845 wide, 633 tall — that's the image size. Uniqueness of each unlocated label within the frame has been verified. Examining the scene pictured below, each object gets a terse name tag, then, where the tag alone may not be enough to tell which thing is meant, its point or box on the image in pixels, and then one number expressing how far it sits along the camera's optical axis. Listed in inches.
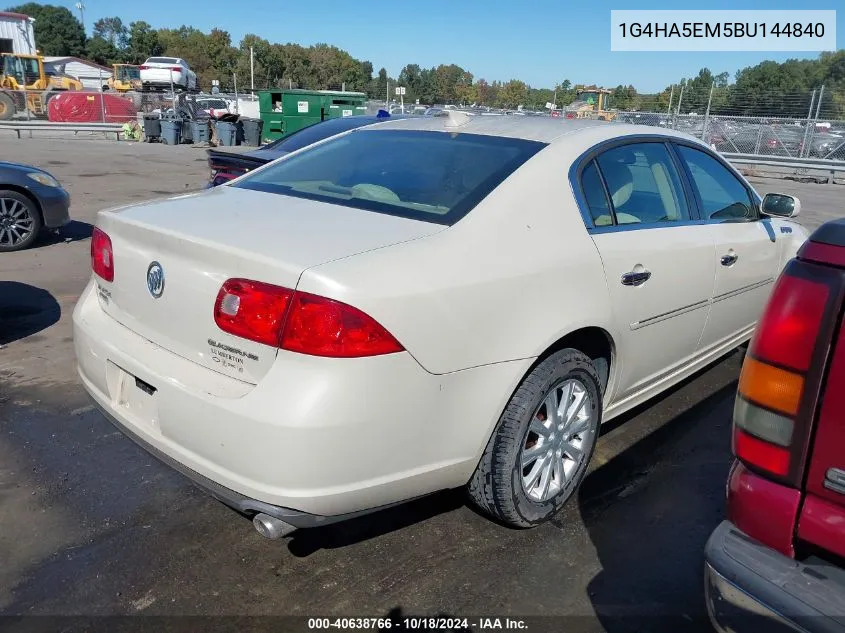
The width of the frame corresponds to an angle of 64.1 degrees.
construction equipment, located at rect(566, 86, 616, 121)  930.1
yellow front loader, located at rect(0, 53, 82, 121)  1155.3
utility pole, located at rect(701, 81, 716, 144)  895.7
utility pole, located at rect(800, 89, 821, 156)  859.4
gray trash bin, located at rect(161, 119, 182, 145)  968.9
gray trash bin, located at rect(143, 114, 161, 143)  978.1
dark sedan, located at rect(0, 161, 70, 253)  289.4
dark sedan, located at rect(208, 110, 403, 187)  238.5
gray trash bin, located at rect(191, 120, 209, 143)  969.5
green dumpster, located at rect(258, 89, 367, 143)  861.2
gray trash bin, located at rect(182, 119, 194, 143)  979.9
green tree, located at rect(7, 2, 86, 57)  3996.1
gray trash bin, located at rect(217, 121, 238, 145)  928.3
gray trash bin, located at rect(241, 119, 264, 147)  909.8
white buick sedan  82.1
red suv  63.5
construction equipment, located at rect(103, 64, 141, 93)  1660.9
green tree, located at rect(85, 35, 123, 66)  3944.4
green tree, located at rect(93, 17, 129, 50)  5516.7
